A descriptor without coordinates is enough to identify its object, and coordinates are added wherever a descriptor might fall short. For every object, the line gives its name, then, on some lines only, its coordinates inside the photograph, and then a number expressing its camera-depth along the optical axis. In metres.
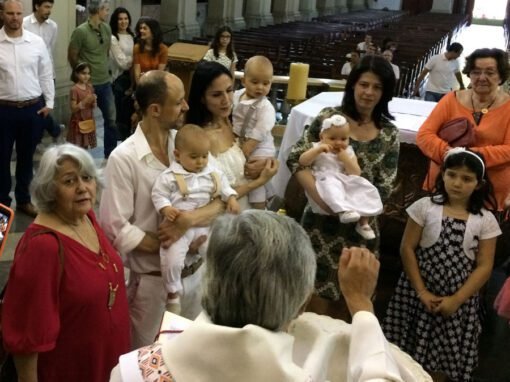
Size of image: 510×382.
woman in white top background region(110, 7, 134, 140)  6.51
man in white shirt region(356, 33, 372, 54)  9.58
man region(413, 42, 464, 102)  8.93
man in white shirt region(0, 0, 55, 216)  4.69
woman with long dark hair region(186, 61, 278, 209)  2.63
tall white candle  4.99
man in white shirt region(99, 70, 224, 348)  2.43
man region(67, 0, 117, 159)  6.54
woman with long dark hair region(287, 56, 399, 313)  2.83
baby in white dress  2.73
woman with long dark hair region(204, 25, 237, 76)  7.14
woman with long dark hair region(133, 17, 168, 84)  6.46
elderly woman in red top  1.95
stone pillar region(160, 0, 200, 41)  13.03
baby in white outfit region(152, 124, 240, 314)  2.43
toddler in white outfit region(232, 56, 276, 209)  2.94
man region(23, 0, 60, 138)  5.79
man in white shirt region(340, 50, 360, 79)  7.98
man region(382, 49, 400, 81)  8.69
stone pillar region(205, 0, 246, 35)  14.99
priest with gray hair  1.19
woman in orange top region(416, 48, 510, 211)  3.34
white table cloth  4.19
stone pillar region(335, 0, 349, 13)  25.20
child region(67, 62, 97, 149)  5.72
